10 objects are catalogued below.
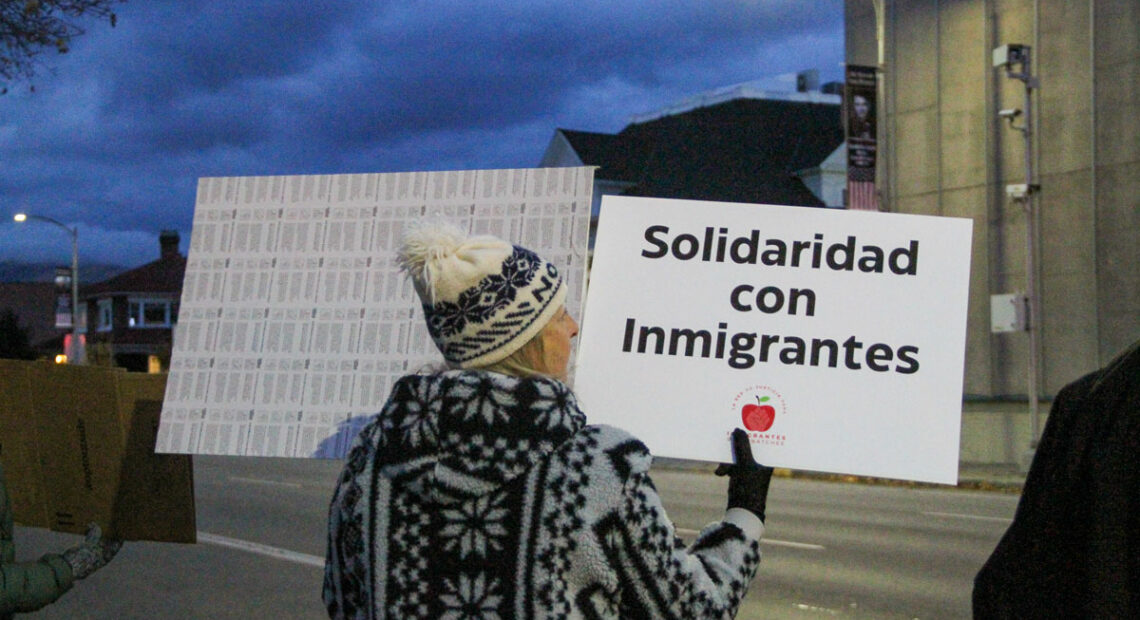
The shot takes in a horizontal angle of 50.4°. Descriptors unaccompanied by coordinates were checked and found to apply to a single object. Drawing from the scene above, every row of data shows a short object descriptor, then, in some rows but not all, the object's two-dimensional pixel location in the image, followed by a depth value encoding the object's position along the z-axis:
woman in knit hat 2.00
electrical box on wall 19.42
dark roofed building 36.97
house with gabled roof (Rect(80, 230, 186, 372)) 68.06
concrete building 21.91
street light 43.67
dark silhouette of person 1.76
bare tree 7.79
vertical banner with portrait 20.28
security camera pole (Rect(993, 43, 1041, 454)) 19.86
